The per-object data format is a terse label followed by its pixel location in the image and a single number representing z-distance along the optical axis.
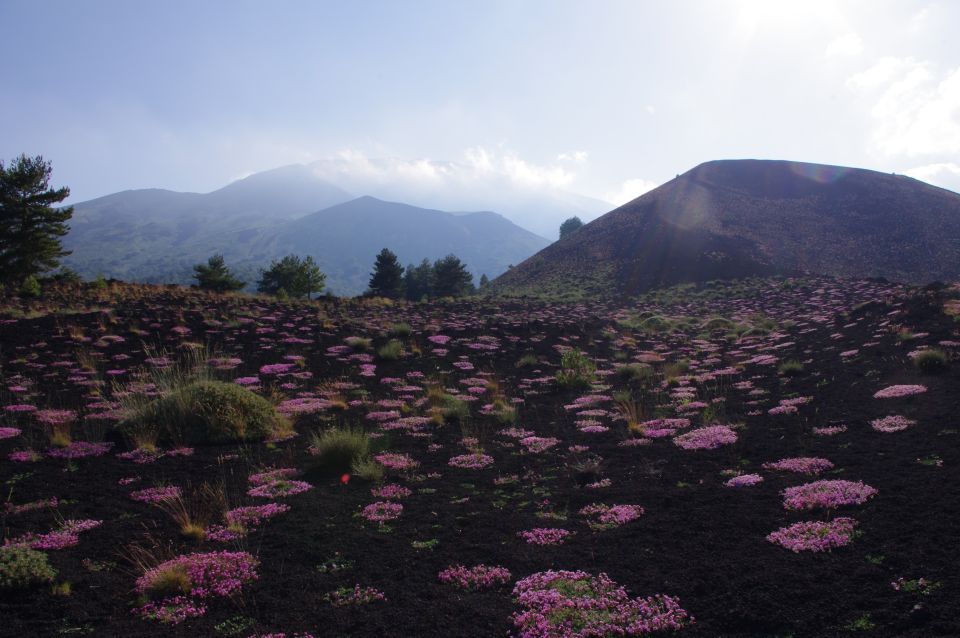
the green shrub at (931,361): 12.53
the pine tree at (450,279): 69.44
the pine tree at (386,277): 67.12
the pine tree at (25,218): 39.75
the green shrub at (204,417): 11.08
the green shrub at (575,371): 18.06
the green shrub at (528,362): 21.44
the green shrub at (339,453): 9.99
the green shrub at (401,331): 25.53
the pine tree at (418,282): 81.56
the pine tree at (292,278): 58.34
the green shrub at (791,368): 16.39
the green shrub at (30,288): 27.67
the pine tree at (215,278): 52.42
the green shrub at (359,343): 22.21
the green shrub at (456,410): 13.80
